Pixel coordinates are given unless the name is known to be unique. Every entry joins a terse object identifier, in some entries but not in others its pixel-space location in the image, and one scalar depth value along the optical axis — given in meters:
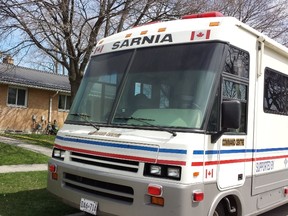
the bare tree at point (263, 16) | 14.33
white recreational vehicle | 3.55
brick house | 17.51
